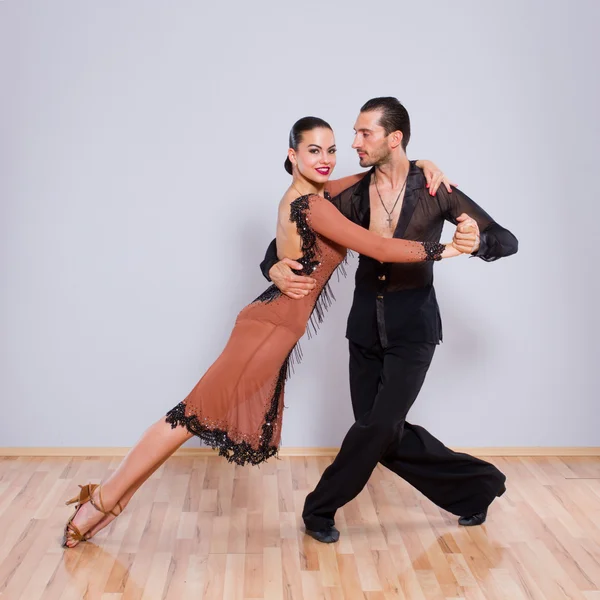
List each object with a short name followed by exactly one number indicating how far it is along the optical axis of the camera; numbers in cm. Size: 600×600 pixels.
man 356
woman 345
